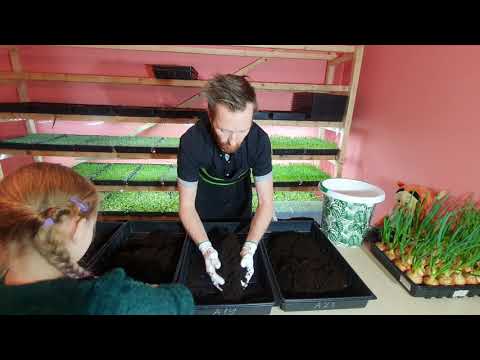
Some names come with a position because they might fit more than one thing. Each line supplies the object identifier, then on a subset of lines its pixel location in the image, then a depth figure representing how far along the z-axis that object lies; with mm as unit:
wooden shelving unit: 2338
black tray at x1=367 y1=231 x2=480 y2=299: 954
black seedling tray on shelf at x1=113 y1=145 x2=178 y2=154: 2543
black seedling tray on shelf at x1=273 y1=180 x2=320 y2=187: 2756
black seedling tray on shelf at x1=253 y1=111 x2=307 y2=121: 2627
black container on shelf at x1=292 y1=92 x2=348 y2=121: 2602
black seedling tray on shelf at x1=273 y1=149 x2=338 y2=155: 2666
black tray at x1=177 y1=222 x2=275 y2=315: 834
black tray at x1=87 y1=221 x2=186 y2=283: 1035
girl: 579
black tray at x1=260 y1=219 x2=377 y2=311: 865
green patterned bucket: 1219
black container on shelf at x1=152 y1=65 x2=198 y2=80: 2371
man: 1065
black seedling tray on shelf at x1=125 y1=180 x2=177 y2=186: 2631
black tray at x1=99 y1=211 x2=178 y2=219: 2674
